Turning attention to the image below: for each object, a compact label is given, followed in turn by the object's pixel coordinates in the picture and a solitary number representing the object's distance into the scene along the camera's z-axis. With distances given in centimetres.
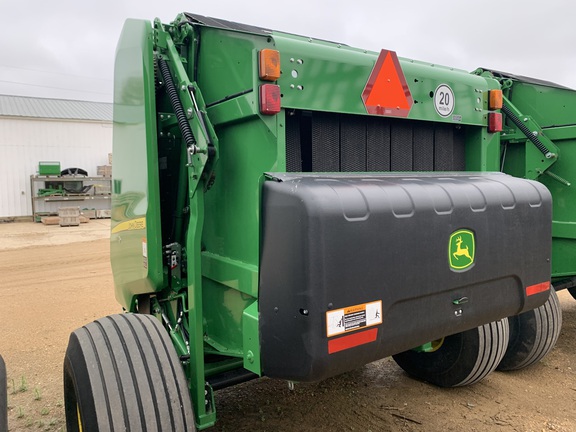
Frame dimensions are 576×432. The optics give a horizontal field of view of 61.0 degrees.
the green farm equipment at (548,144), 404
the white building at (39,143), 1730
